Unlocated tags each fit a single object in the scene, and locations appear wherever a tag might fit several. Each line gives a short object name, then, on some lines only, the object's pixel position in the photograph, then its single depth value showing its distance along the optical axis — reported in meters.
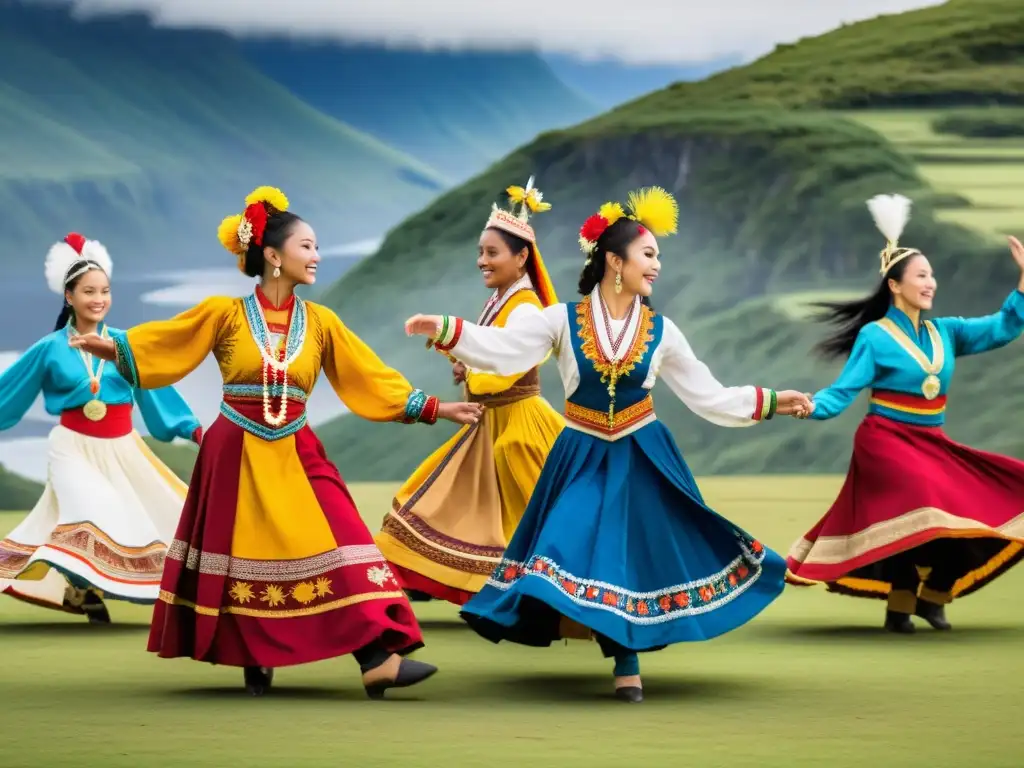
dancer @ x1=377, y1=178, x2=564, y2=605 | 11.68
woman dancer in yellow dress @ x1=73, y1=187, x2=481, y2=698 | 9.09
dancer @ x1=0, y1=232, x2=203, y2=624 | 11.75
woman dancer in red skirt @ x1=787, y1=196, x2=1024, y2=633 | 11.61
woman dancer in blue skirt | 9.07
